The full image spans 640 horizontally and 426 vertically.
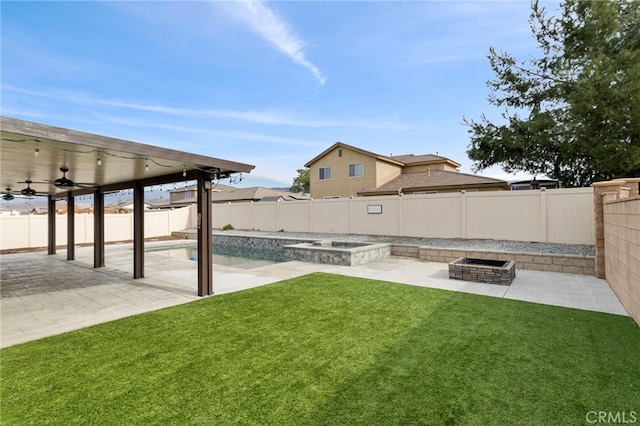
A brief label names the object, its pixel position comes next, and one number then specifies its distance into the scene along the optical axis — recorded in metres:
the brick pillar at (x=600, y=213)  6.93
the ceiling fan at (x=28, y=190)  9.02
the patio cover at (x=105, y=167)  4.25
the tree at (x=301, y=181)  42.31
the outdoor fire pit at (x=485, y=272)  6.92
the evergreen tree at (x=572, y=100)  10.39
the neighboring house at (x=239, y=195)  33.66
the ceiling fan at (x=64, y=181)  7.07
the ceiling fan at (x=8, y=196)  12.14
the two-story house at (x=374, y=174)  20.22
